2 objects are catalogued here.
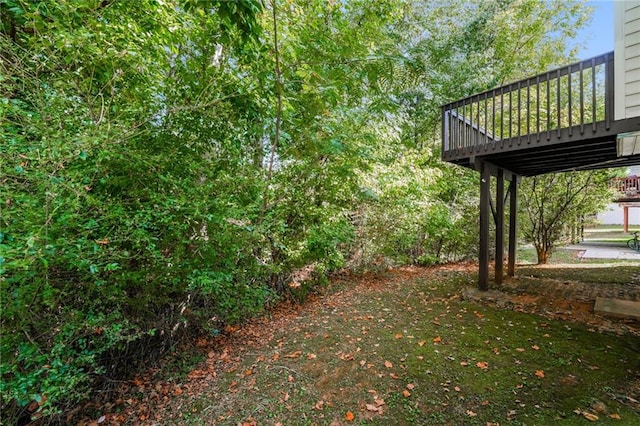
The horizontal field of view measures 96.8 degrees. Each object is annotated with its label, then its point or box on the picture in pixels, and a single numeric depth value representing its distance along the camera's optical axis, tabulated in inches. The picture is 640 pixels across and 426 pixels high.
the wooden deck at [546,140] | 134.1
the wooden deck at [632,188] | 448.1
